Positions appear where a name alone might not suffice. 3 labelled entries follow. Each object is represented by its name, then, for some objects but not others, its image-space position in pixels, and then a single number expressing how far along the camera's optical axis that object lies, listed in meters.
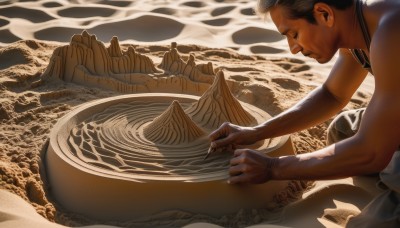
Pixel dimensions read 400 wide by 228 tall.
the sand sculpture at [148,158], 1.77
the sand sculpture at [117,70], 2.89
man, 1.45
